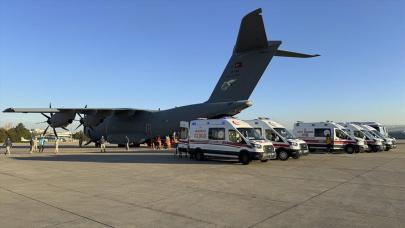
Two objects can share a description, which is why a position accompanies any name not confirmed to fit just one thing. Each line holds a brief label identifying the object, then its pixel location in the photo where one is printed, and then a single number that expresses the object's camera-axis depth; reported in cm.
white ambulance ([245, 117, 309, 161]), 2048
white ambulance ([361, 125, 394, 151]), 3120
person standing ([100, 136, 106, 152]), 2860
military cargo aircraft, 2533
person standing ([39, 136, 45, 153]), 2905
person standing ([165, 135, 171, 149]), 3334
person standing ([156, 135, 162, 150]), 3275
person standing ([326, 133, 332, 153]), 2650
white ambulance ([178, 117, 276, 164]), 1769
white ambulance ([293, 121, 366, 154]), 2678
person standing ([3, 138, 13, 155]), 2489
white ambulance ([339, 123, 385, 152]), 2846
